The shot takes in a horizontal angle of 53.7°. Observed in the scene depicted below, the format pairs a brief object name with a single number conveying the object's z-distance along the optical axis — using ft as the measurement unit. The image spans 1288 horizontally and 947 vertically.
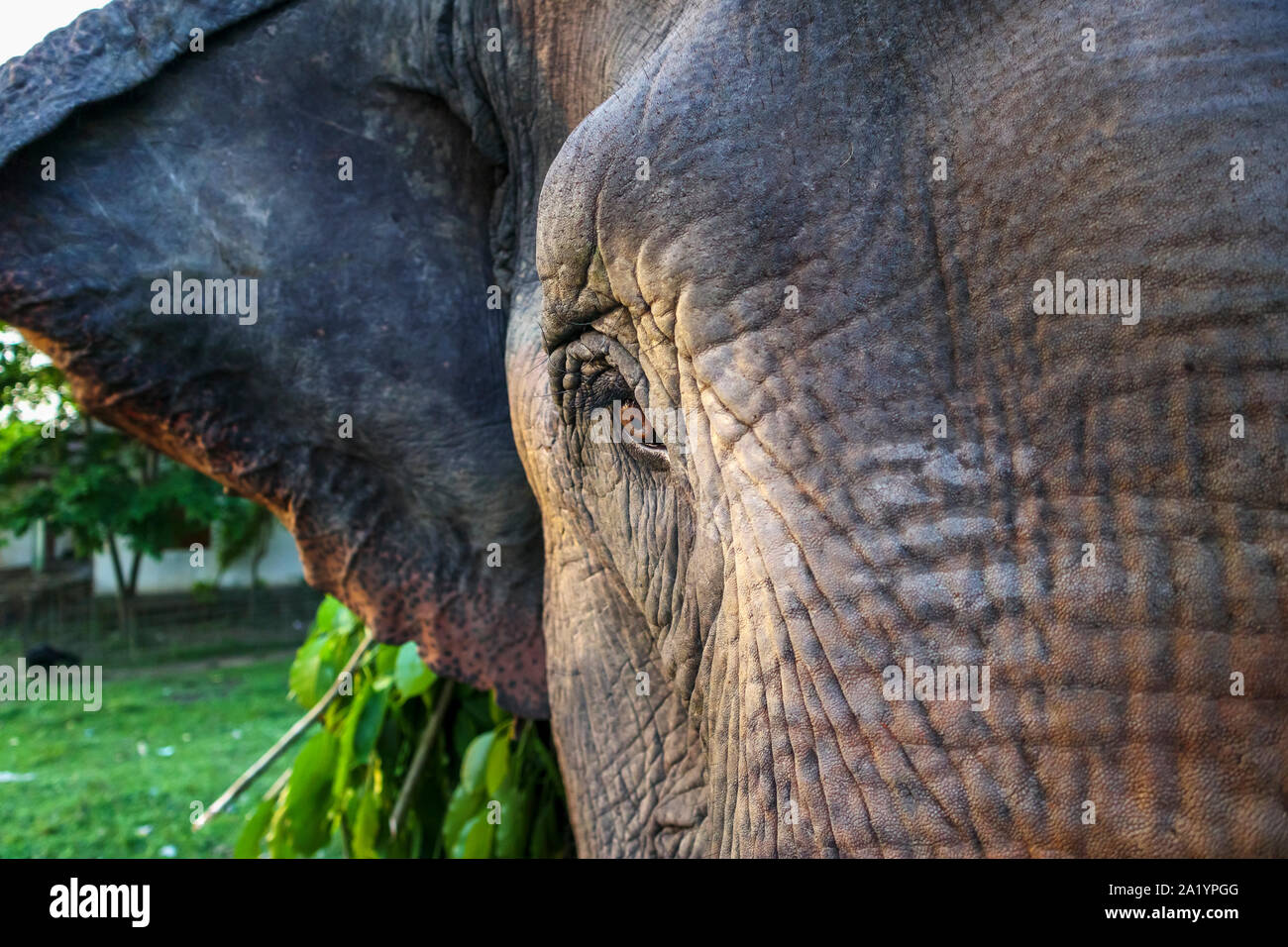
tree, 39.47
